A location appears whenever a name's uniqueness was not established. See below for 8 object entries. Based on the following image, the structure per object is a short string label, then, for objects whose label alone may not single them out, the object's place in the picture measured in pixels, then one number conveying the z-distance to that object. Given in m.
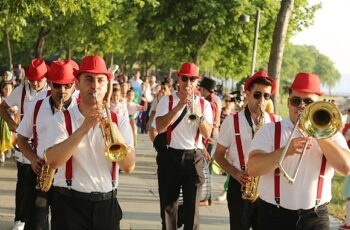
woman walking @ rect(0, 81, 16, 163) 13.19
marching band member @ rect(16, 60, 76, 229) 5.93
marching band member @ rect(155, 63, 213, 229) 7.09
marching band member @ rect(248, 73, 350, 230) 4.43
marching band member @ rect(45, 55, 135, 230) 4.43
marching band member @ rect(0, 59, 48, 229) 6.78
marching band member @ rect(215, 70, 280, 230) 5.99
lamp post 17.20
